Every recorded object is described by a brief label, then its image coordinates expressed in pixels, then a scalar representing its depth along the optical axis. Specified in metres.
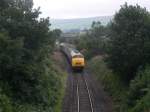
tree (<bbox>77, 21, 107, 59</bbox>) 77.12
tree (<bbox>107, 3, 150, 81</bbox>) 36.44
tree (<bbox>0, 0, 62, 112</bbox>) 26.80
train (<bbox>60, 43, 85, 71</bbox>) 56.41
